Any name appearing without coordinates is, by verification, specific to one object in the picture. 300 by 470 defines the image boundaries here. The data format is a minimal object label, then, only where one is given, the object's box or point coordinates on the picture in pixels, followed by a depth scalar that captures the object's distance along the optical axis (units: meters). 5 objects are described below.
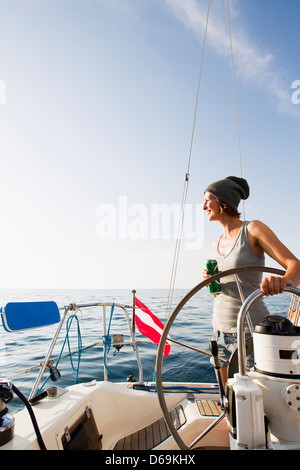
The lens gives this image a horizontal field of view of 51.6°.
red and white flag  3.38
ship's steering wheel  0.78
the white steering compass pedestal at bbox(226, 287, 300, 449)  0.72
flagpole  2.75
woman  1.36
